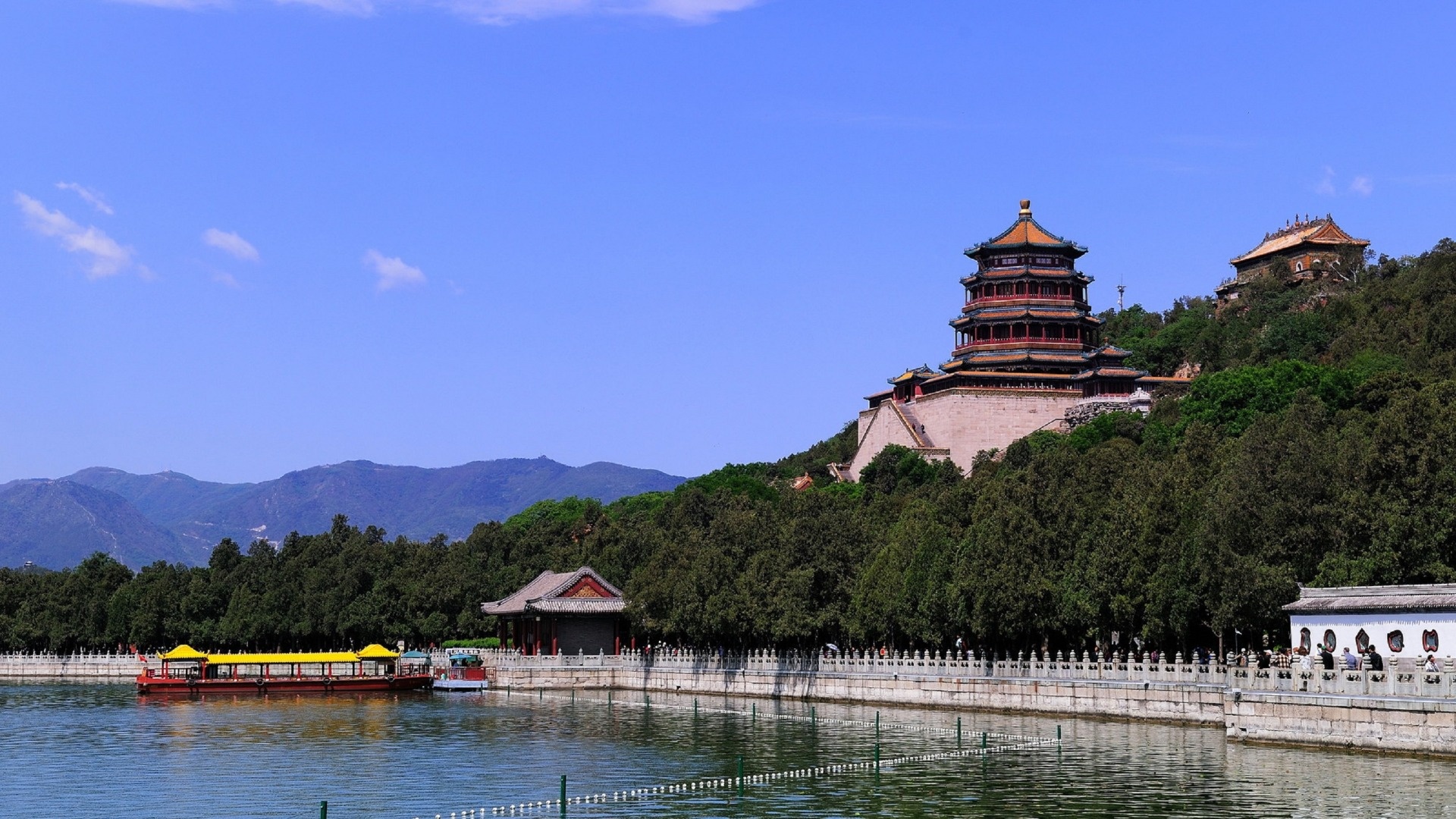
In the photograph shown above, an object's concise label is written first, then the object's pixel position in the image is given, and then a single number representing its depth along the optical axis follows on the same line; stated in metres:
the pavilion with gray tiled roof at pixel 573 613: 84.06
